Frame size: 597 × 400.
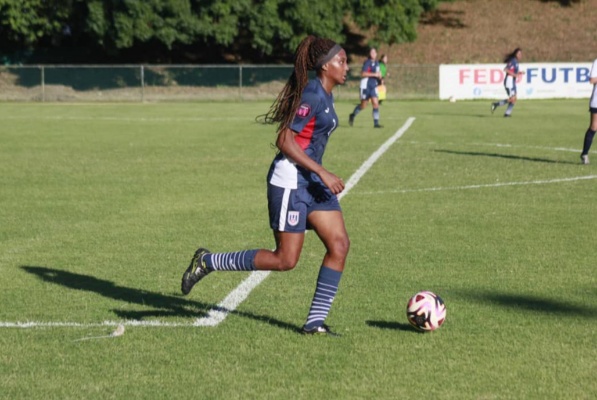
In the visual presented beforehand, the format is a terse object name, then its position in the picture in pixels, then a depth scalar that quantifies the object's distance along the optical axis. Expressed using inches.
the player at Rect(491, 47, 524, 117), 1316.4
